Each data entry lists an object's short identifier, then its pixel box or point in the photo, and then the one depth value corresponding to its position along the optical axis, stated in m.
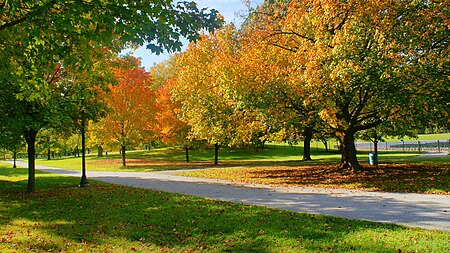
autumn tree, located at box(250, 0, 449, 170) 10.91
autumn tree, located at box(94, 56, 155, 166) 26.88
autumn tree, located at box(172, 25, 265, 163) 16.34
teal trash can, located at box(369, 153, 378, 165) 18.88
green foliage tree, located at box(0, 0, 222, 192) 4.73
